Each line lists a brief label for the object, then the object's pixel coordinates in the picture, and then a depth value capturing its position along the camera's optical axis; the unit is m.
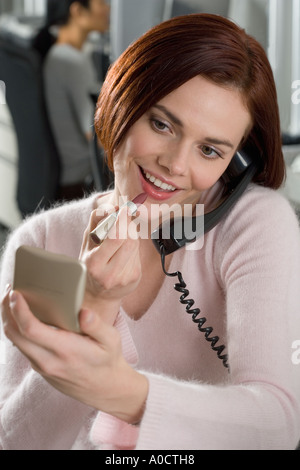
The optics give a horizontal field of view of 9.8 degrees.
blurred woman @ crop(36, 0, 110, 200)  3.94
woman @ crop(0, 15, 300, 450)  1.77
